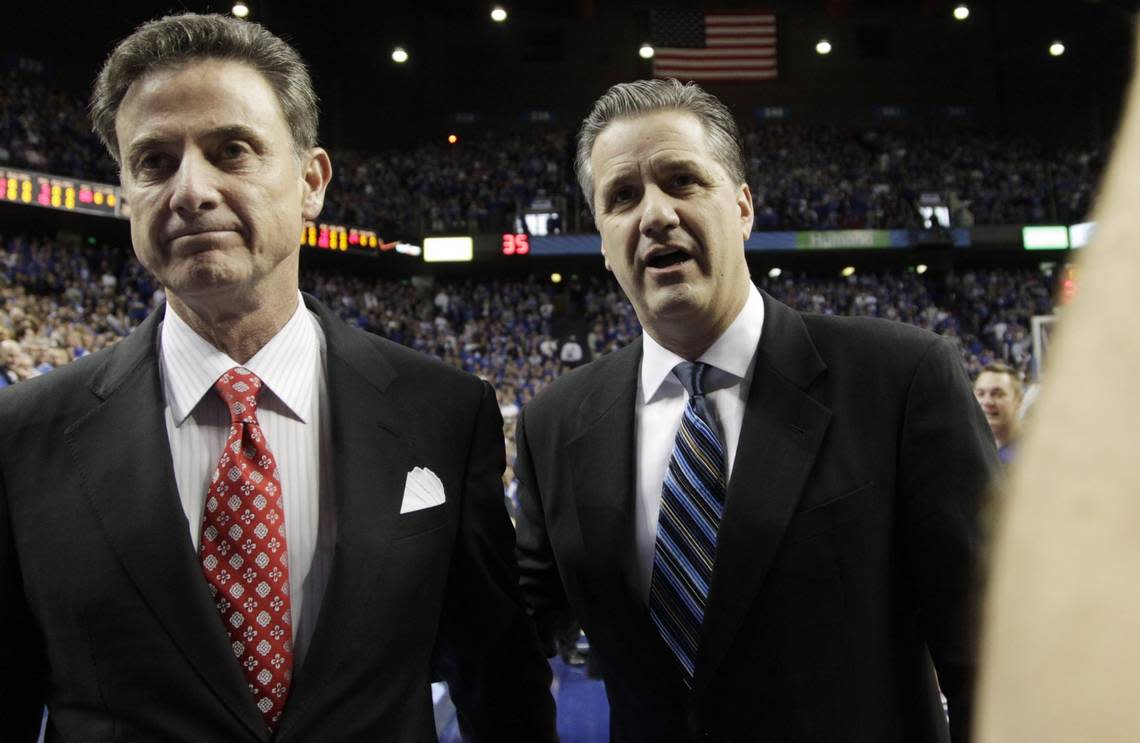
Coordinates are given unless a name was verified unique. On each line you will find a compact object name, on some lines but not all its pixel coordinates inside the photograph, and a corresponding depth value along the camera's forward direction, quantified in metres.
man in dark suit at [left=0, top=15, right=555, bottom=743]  1.47
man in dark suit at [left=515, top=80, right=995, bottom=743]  1.70
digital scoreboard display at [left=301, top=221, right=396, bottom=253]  21.39
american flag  21.33
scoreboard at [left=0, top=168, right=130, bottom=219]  16.64
